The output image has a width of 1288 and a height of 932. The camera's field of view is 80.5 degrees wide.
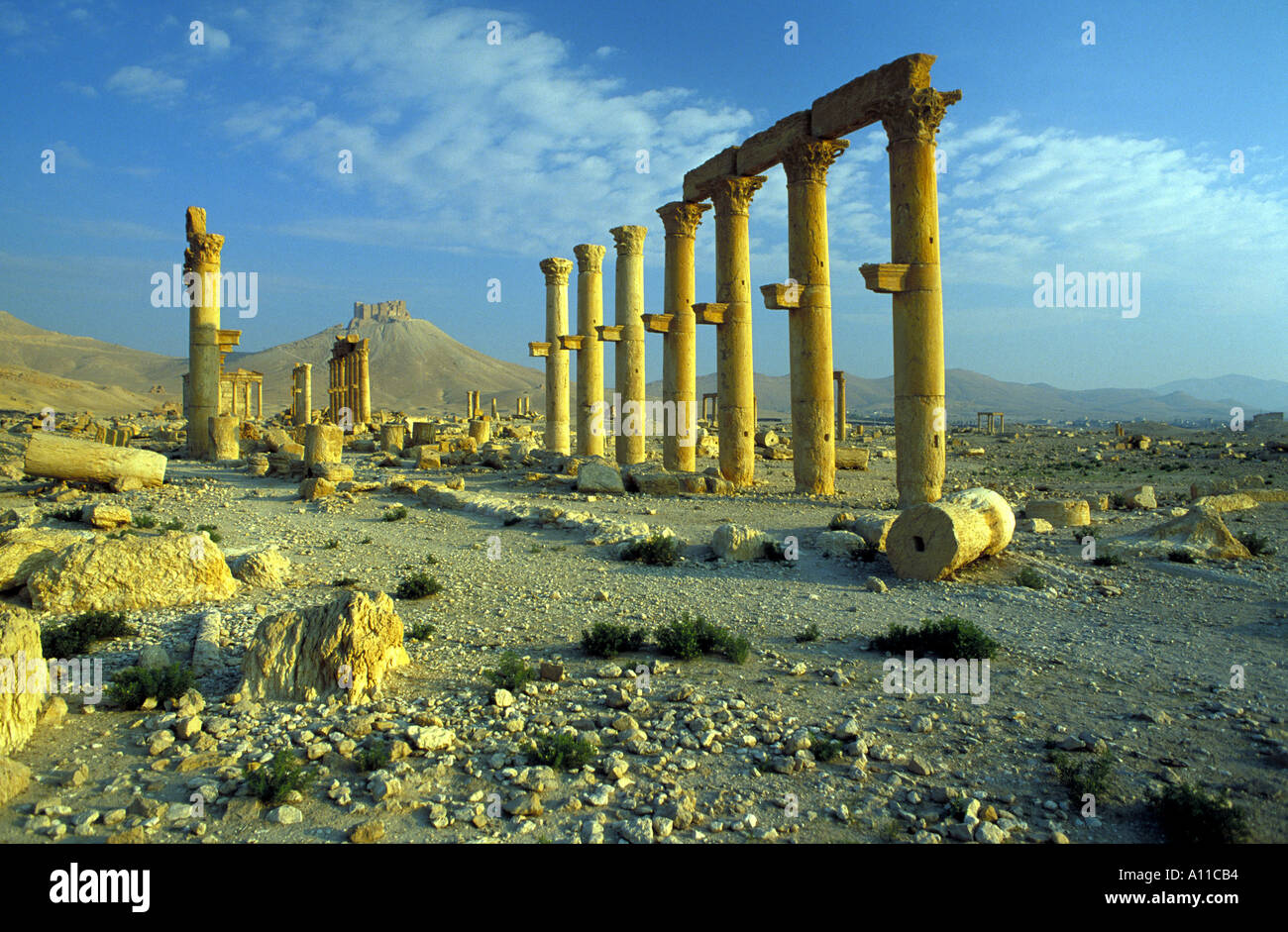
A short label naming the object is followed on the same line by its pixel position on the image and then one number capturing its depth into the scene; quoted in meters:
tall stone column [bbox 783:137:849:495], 17.14
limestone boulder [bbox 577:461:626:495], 18.47
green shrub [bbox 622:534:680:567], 11.05
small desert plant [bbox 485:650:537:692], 6.04
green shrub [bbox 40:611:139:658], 6.57
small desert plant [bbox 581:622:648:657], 6.89
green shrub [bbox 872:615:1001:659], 6.77
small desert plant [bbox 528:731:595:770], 4.70
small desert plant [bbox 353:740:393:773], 4.64
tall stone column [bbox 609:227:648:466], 24.77
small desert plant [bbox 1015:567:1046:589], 9.30
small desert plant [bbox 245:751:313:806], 4.23
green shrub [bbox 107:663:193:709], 5.53
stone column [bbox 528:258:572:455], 29.98
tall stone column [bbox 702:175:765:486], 19.50
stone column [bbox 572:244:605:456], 27.59
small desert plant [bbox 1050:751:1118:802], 4.34
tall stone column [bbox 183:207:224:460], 25.36
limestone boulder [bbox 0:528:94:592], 7.95
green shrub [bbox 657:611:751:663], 6.82
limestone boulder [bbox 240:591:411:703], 5.77
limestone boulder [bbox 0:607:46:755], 4.85
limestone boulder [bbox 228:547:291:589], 9.18
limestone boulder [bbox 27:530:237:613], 7.73
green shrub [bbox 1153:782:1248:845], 3.79
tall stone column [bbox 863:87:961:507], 14.05
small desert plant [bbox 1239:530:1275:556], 10.88
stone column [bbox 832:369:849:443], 40.22
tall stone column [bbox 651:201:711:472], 21.61
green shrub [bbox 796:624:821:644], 7.41
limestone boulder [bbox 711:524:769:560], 11.15
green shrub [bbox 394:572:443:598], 9.02
